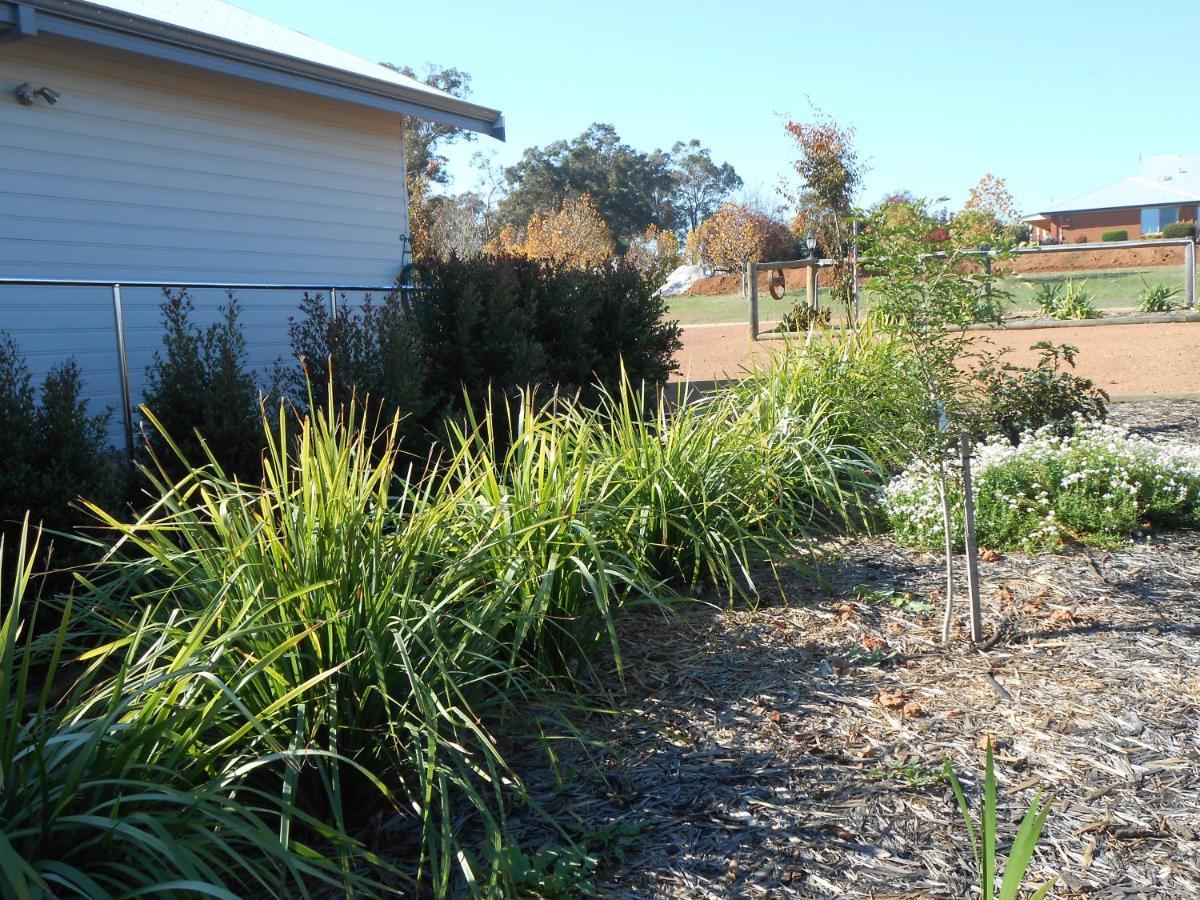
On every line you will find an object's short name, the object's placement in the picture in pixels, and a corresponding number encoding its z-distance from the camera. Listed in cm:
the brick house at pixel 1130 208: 5644
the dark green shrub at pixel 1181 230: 4038
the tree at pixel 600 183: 5600
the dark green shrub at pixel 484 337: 650
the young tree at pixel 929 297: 399
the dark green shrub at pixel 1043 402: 771
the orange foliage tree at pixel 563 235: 3666
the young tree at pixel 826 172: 1855
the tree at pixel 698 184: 6562
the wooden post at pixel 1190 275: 1439
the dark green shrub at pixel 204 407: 566
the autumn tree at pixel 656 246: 4498
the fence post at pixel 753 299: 1434
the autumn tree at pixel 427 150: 3469
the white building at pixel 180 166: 719
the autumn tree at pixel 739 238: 4212
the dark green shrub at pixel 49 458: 452
